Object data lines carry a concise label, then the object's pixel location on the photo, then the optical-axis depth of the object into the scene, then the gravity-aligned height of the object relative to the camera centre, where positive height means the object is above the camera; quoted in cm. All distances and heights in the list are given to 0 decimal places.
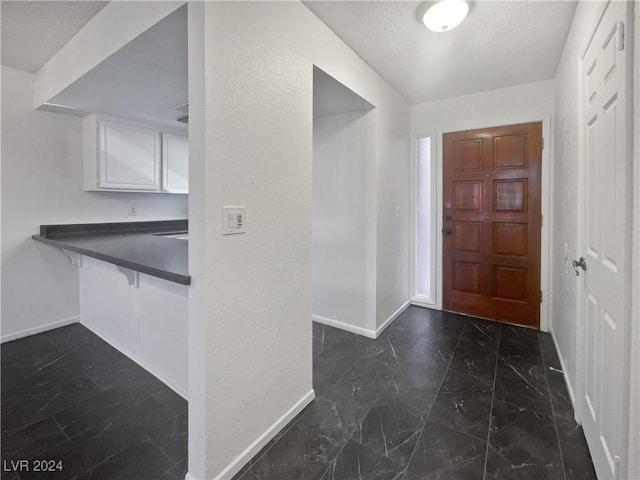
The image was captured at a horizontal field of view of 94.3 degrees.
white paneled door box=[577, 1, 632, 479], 97 -5
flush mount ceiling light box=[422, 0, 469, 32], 168 +129
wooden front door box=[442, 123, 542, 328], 286 +12
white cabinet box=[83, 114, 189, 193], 285 +82
